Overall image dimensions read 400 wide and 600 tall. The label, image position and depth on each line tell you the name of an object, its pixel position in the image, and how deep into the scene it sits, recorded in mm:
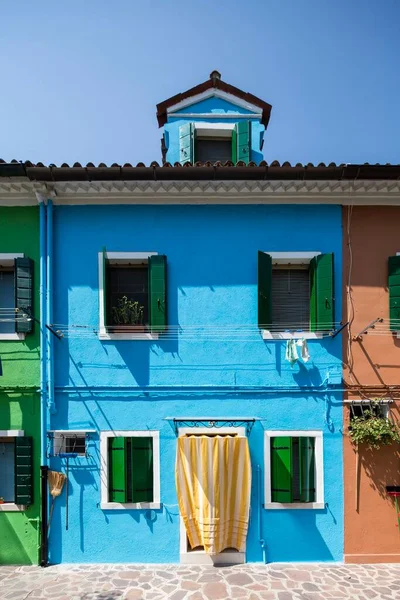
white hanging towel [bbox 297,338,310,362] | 6211
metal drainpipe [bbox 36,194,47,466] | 6492
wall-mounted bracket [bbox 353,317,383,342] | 6659
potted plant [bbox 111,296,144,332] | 6816
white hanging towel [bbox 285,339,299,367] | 6267
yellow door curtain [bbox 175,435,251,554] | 6258
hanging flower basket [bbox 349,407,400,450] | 6277
